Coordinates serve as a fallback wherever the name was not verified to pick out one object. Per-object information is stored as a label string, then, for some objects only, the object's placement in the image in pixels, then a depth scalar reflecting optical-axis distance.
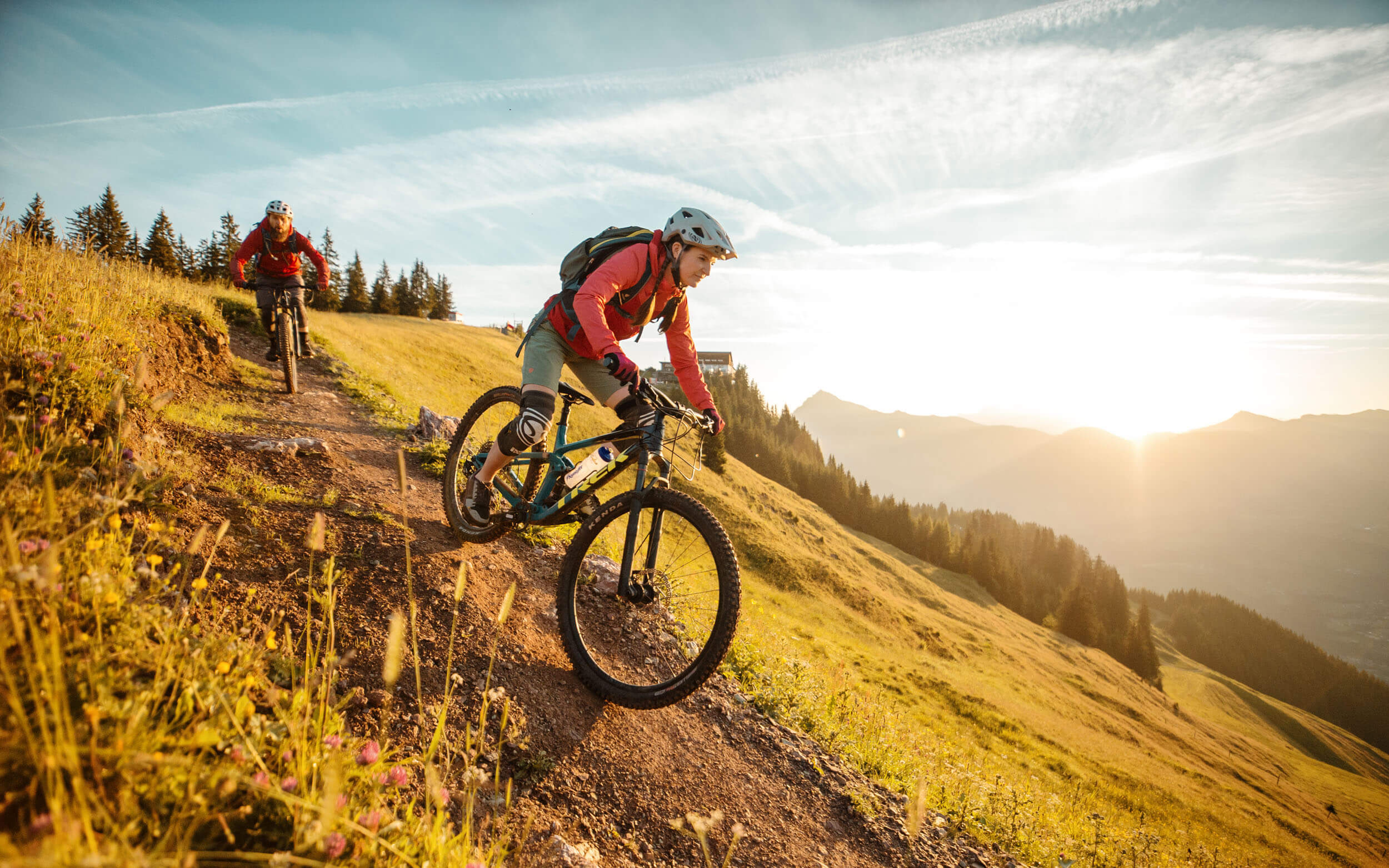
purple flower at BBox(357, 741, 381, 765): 2.35
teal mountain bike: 4.20
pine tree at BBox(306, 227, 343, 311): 55.22
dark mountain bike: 10.40
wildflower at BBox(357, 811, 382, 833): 2.03
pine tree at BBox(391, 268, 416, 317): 69.75
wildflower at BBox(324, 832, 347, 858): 1.81
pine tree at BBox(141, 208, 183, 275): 43.41
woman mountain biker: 4.79
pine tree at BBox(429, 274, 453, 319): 79.81
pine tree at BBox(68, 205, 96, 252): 39.25
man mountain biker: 10.11
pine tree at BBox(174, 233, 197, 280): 48.56
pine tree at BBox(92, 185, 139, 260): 42.47
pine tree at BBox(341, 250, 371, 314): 64.25
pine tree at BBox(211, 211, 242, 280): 50.25
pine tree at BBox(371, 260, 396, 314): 66.31
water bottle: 4.97
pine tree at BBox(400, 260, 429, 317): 71.56
